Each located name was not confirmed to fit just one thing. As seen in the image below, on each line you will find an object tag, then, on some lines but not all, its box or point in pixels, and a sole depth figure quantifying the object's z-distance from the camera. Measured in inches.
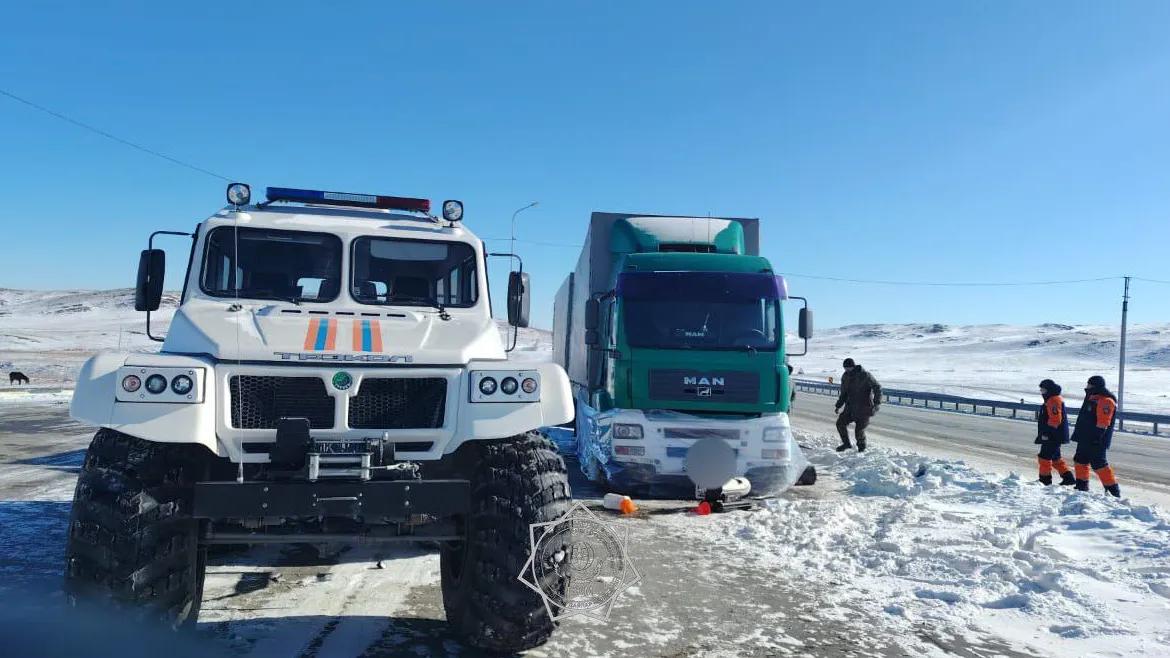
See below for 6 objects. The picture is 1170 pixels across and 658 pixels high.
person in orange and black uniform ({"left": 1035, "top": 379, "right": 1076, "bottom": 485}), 414.6
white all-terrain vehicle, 151.4
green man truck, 350.9
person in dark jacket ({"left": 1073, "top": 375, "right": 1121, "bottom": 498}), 392.5
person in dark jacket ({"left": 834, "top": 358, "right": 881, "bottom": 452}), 558.6
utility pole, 1037.2
